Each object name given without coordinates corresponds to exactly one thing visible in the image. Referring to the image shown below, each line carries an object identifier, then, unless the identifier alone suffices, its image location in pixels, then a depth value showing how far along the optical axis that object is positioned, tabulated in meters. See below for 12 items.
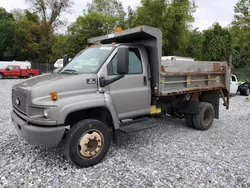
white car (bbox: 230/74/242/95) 16.30
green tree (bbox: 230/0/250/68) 24.86
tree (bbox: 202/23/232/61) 25.38
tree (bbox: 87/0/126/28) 41.94
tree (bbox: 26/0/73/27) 38.66
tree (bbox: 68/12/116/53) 28.28
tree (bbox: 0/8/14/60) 36.56
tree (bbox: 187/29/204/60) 30.31
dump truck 3.93
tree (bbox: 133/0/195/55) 22.95
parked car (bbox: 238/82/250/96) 17.31
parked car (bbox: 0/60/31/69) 25.98
